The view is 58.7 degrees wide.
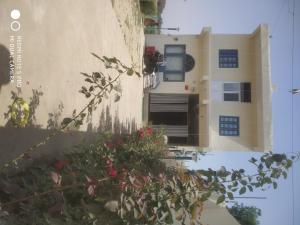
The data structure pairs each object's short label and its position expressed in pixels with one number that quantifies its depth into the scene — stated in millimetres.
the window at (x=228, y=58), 12486
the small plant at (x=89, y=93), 2802
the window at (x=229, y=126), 12185
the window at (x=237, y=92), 12254
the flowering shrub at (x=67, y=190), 2098
